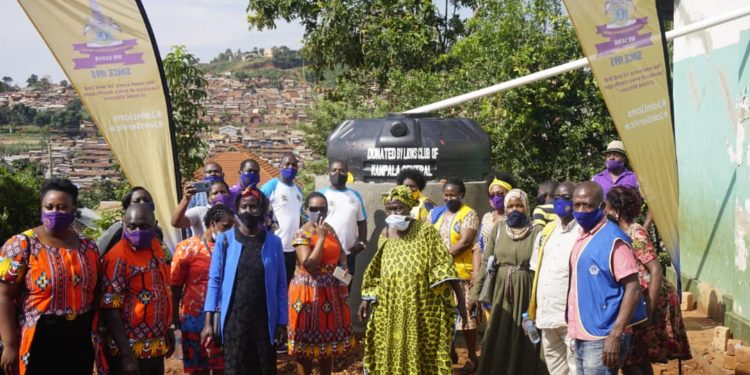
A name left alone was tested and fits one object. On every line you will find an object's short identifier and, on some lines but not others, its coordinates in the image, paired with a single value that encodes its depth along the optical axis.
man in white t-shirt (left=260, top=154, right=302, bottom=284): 8.47
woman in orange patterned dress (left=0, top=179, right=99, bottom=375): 5.06
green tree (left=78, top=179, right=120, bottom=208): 29.59
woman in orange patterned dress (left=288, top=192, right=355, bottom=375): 6.94
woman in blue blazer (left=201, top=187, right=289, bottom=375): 6.12
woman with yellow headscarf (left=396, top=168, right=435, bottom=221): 8.52
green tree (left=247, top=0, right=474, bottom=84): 19.25
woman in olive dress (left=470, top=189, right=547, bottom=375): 7.03
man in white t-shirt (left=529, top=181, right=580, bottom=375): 5.93
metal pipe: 8.85
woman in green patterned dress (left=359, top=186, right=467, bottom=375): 6.53
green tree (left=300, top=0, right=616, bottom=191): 14.62
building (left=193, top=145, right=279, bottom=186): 32.04
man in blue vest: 5.28
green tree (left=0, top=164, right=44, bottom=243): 14.64
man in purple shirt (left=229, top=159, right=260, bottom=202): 8.23
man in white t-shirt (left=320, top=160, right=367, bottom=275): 8.30
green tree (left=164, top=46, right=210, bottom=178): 15.81
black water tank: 9.28
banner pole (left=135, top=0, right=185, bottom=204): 6.94
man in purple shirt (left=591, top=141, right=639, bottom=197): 8.92
